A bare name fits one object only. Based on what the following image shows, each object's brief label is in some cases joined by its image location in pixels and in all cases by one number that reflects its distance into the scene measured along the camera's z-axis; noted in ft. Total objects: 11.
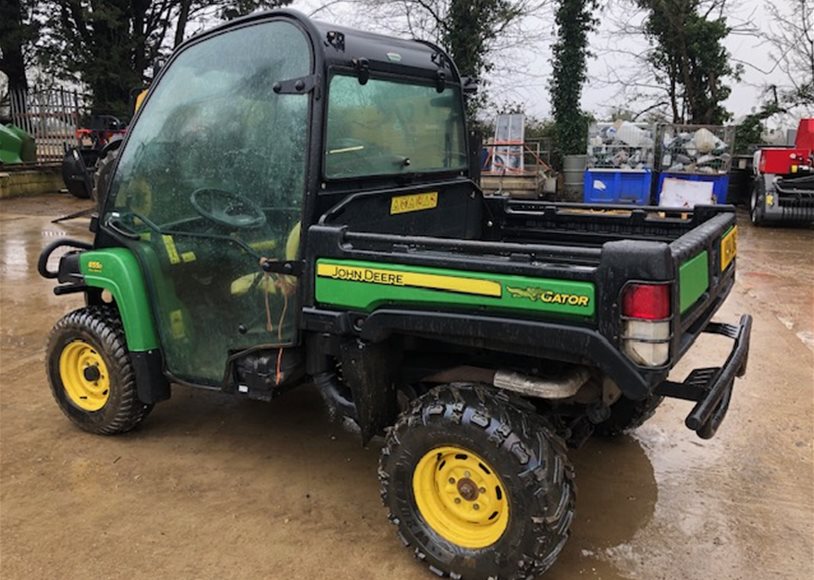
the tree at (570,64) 59.00
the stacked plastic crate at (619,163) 41.98
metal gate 51.39
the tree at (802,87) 58.43
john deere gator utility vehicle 8.07
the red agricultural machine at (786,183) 38.04
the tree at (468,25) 59.00
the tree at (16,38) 54.85
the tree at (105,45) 57.21
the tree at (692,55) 58.80
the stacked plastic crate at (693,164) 40.83
